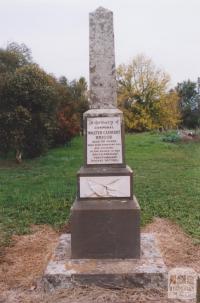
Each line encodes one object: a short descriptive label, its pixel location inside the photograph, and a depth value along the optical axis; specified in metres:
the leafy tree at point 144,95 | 41.06
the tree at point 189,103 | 51.38
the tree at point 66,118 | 23.36
